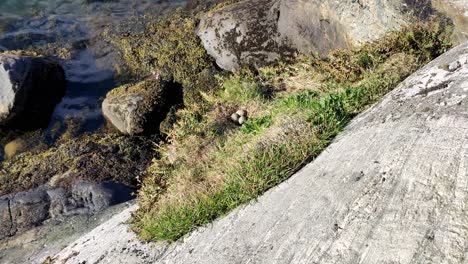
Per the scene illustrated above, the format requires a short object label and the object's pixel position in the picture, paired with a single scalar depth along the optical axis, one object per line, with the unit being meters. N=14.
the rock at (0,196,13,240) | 8.98
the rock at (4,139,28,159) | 12.40
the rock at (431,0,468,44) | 8.17
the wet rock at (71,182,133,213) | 9.26
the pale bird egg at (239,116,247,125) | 8.88
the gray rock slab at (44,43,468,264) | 4.33
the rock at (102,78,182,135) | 12.03
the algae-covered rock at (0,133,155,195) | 10.30
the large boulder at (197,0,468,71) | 9.05
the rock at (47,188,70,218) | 9.23
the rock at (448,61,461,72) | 6.21
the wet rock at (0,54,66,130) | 13.05
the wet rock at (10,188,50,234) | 9.08
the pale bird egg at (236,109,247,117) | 9.15
